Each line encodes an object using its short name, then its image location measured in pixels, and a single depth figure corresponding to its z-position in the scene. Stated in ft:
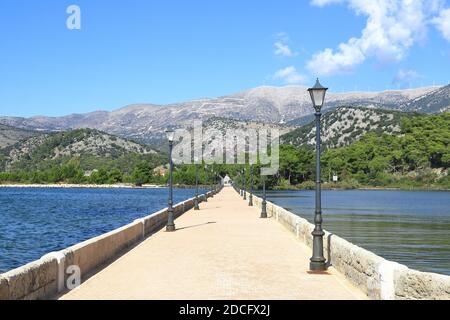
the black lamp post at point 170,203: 77.36
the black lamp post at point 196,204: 135.48
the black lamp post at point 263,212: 104.68
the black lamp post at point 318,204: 42.01
